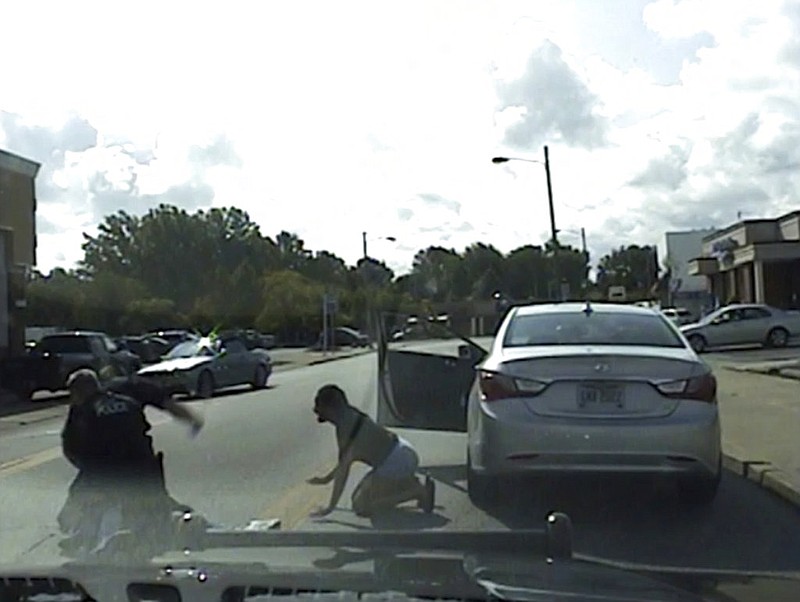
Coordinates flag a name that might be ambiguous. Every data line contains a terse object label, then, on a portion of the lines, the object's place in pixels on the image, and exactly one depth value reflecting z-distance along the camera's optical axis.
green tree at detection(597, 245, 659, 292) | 107.88
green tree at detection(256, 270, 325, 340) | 44.34
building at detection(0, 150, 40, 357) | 34.97
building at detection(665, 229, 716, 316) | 78.44
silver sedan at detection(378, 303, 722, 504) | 8.82
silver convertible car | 25.22
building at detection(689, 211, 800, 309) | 55.72
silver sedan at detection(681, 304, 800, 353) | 38.25
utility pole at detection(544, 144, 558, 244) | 44.19
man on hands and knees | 9.09
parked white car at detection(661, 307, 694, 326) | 47.89
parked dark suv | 28.81
